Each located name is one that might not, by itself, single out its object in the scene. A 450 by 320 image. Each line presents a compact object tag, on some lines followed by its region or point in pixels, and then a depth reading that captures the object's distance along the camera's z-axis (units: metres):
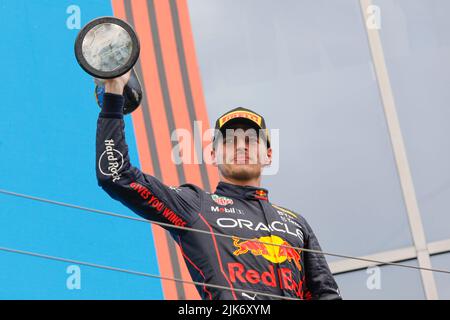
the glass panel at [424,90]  6.64
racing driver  4.30
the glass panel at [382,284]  6.39
